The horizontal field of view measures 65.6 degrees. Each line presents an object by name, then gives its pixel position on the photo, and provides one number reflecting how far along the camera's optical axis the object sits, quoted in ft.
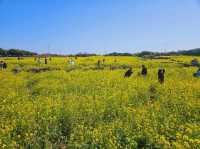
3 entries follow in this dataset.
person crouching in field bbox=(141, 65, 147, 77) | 33.85
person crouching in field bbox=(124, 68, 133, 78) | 31.95
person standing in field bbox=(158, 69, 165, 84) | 26.74
